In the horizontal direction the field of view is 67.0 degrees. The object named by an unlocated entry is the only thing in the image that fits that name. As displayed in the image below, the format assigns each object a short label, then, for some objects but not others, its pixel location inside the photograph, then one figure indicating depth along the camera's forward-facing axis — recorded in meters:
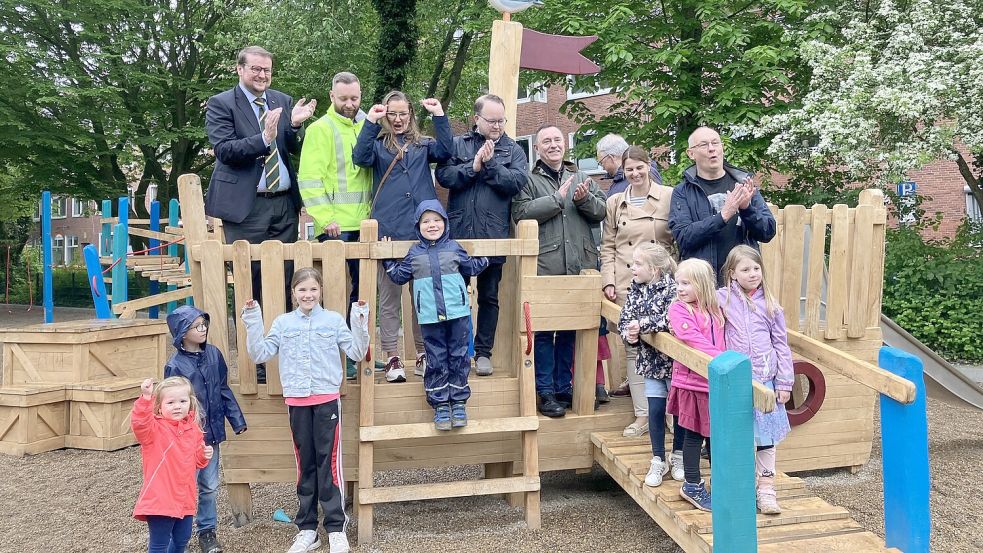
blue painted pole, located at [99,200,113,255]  13.91
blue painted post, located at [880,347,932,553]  3.14
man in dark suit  4.73
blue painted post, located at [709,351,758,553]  3.00
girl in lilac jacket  3.78
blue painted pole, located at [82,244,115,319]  8.92
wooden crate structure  6.77
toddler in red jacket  3.47
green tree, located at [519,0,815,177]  10.88
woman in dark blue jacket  4.63
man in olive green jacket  4.64
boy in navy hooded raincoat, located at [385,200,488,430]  4.12
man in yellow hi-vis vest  4.74
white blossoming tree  9.54
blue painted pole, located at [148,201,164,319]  13.39
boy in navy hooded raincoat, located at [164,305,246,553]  3.94
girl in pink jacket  3.67
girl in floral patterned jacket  3.97
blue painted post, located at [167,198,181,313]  14.20
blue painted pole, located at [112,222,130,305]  11.17
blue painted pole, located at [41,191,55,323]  12.85
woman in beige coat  4.62
